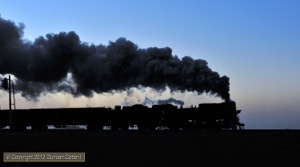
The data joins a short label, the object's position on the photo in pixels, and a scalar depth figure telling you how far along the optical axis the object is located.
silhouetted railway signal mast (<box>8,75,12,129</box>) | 37.83
